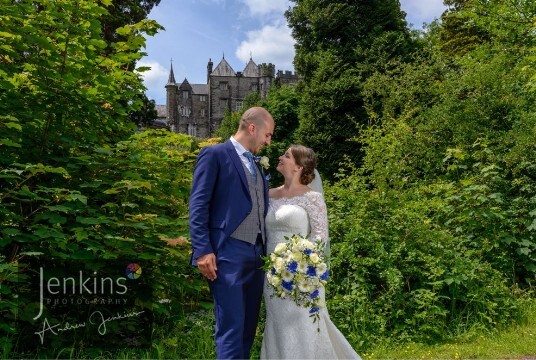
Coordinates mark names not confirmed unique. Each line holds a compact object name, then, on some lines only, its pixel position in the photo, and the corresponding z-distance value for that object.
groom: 3.62
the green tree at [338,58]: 26.50
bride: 4.14
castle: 98.94
